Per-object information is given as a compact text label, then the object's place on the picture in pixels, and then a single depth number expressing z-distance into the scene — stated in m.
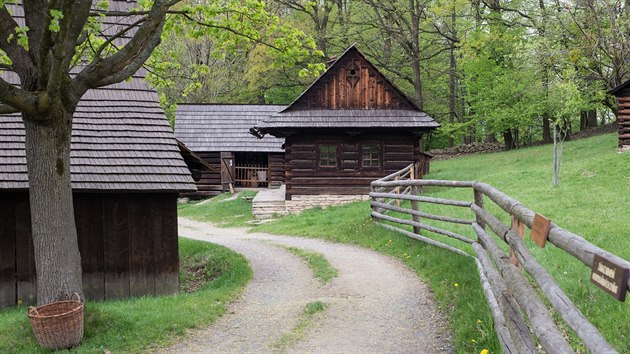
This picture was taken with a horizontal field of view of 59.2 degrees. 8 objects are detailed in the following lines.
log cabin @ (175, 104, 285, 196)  31.08
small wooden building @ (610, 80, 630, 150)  22.23
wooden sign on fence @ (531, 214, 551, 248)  3.63
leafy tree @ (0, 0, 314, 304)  6.62
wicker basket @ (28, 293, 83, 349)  6.31
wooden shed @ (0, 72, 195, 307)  10.20
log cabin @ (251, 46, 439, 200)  21.97
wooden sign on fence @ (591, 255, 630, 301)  2.38
